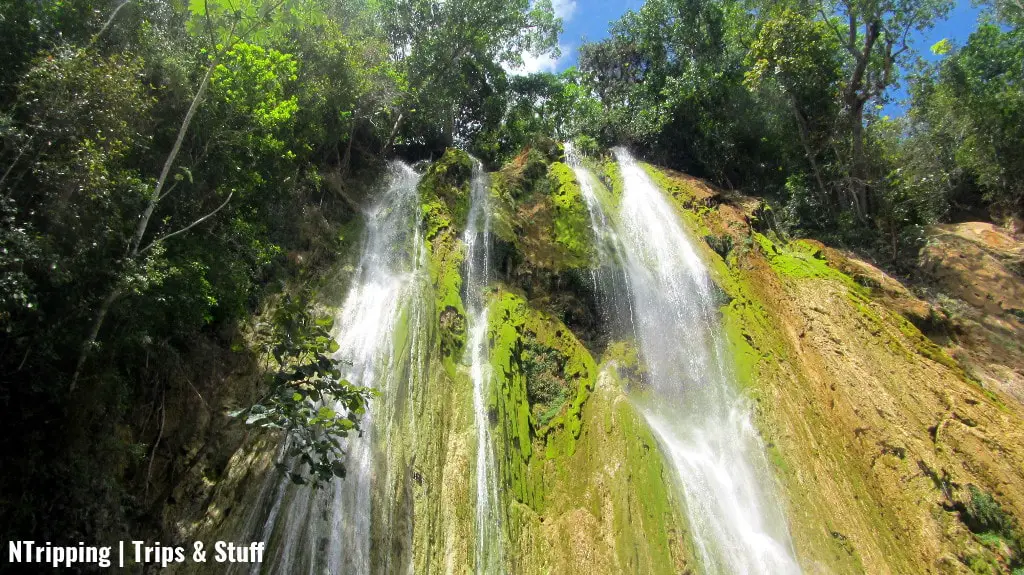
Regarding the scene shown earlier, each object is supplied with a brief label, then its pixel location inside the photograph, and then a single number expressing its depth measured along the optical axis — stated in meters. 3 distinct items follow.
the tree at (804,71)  19.34
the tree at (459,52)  22.61
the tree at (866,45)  18.73
